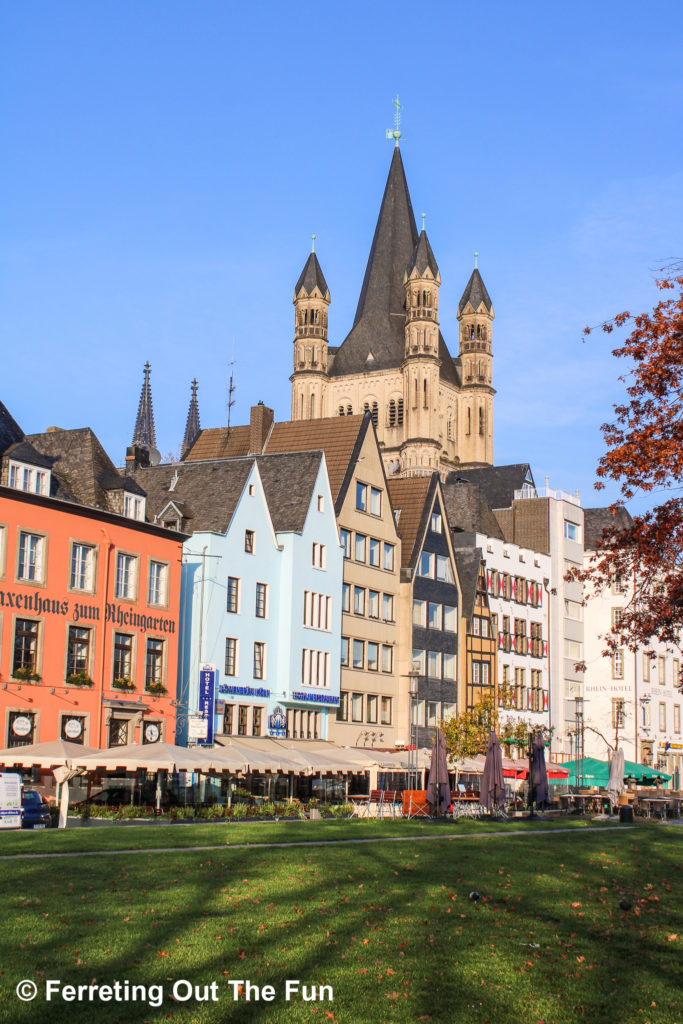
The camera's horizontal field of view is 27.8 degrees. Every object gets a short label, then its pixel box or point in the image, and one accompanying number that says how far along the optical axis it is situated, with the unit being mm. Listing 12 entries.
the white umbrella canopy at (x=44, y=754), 38656
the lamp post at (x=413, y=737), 53356
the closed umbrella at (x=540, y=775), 49384
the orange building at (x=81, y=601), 44562
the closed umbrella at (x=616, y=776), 55031
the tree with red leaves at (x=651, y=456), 19938
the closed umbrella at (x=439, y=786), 41188
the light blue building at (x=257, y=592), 54500
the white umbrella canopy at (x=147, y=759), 38156
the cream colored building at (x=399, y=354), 177875
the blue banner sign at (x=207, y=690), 52750
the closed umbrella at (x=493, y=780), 44125
